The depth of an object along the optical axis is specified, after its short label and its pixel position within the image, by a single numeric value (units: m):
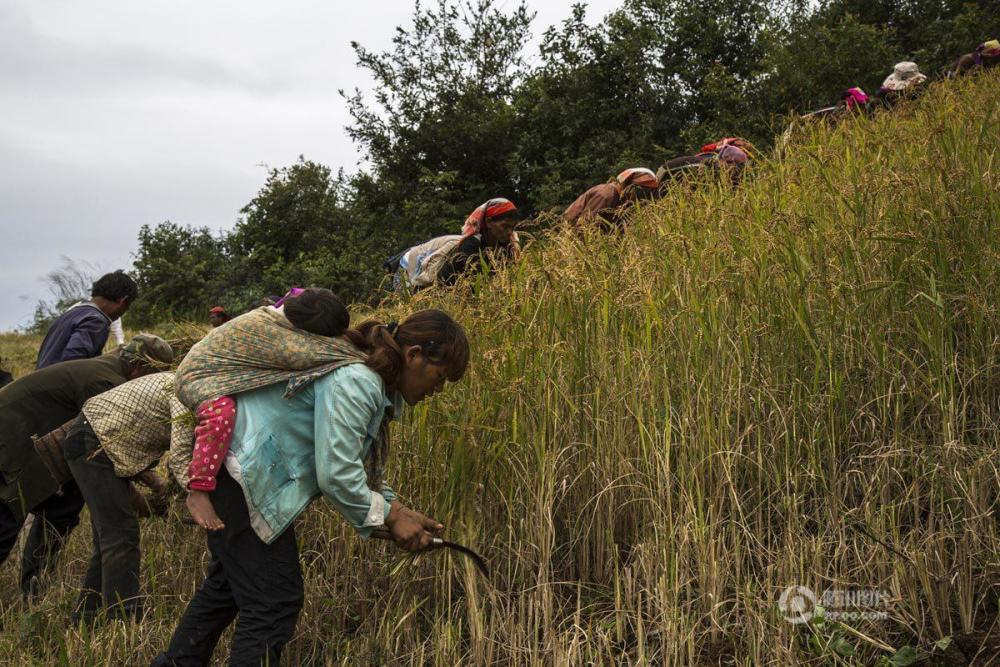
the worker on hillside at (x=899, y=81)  8.27
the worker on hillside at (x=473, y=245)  5.21
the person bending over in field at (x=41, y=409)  4.11
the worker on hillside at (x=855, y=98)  7.98
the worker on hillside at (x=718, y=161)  6.32
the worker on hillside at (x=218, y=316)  5.09
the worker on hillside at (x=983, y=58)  8.59
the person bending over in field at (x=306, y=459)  2.58
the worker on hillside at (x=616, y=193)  5.96
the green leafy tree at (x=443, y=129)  13.59
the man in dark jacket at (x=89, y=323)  4.83
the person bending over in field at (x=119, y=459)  3.72
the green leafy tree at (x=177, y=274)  16.23
